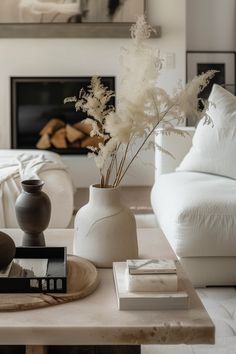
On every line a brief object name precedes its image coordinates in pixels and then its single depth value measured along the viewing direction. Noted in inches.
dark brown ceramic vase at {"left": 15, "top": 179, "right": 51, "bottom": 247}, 80.0
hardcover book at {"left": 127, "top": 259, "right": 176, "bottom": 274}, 65.8
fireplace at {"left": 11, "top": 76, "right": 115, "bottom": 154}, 220.4
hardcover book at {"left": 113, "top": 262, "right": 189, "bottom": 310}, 62.9
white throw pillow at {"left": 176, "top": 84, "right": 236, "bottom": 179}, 128.6
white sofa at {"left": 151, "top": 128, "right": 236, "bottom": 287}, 107.0
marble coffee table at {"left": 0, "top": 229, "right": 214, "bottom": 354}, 58.6
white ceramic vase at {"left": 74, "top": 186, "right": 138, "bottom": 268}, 75.3
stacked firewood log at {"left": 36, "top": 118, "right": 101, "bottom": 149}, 221.3
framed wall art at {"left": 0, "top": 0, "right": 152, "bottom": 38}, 213.5
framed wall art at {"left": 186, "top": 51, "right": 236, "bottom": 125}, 231.1
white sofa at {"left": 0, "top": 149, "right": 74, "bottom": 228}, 125.9
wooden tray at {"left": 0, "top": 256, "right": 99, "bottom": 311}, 62.7
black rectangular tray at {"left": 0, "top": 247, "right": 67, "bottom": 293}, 65.4
